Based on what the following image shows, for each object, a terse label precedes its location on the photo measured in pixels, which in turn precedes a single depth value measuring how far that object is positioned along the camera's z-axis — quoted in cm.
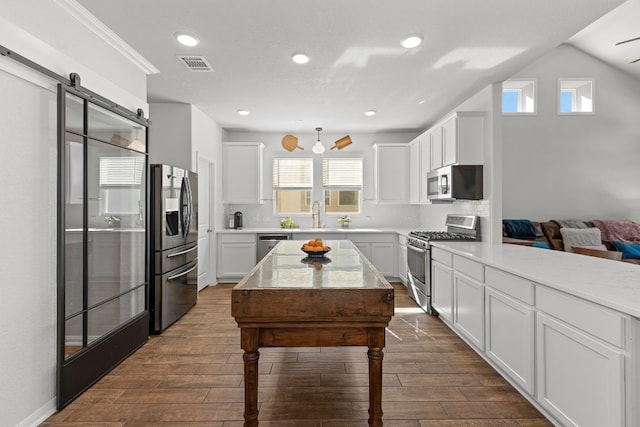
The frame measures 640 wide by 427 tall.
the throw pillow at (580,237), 563
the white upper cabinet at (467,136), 405
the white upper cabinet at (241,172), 604
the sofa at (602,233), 577
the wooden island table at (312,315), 172
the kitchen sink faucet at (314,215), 647
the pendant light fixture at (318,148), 517
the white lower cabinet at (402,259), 533
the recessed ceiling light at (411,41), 278
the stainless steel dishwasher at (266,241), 567
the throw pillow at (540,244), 527
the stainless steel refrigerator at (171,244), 358
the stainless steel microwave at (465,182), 402
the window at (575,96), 652
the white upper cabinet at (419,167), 515
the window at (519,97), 642
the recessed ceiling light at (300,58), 316
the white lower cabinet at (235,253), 570
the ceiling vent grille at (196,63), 321
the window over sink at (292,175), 647
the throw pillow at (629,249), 541
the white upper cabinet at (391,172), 609
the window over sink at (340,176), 647
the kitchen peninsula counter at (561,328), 147
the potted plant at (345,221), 630
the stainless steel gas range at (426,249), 413
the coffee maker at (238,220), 611
